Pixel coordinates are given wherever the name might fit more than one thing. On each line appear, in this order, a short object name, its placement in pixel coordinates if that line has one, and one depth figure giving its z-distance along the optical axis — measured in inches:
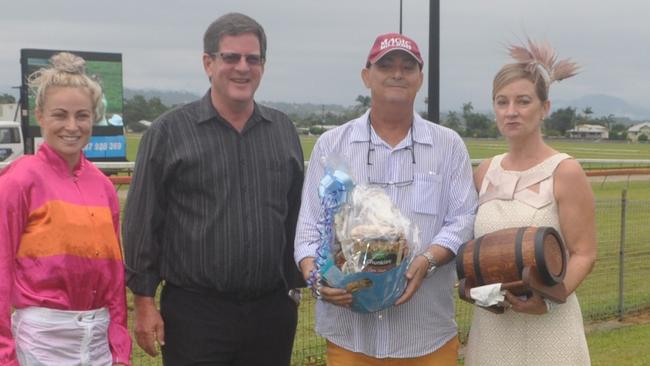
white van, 1127.6
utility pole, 227.9
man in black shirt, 148.7
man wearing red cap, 143.8
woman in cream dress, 140.3
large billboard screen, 1131.9
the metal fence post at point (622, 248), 330.6
